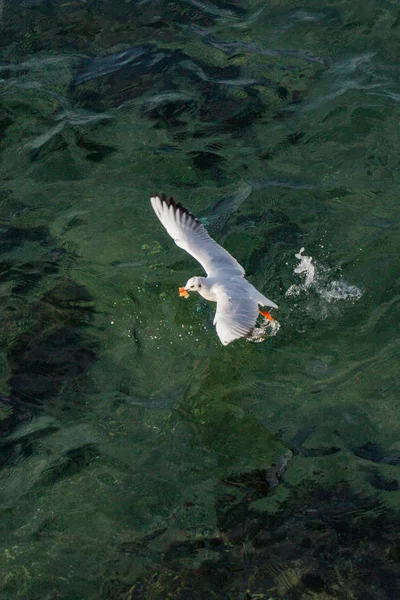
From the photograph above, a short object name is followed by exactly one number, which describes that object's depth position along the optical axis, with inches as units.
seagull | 621.6
